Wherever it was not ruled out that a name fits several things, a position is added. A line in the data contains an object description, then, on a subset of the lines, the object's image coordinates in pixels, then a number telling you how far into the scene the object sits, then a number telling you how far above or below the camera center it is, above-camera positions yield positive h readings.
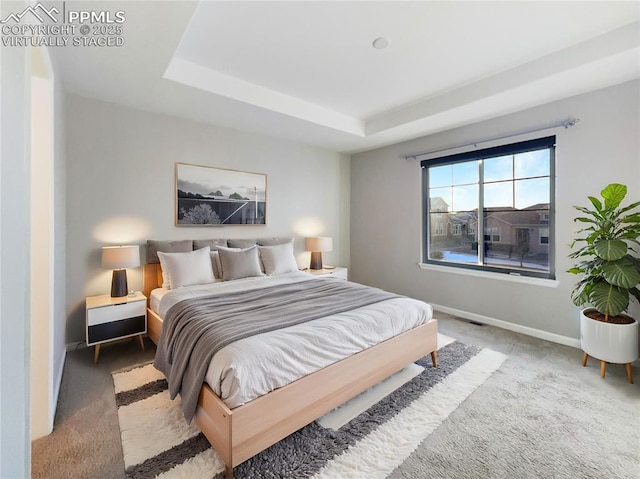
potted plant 2.34 -0.39
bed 1.46 -0.93
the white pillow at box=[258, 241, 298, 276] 3.72 -0.28
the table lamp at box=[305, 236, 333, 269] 4.52 -0.15
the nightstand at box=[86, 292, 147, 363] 2.67 -0.77
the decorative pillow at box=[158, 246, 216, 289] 3.03 -0.34
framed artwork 3.58 +0.53
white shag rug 1.56 -1.20
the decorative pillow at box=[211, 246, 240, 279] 3.45 -0.32
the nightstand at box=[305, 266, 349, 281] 4.32 -0.52
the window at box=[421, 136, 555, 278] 3.31 +0.38
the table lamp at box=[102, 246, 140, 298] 2.86 -0.25
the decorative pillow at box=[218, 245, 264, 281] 3.32 -0.30
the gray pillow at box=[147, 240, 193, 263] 3.28 -0.12
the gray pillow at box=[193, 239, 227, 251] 3.54 -0.08
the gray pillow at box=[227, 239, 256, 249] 3.82 -0.08
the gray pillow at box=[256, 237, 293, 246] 4.09 -0.05
